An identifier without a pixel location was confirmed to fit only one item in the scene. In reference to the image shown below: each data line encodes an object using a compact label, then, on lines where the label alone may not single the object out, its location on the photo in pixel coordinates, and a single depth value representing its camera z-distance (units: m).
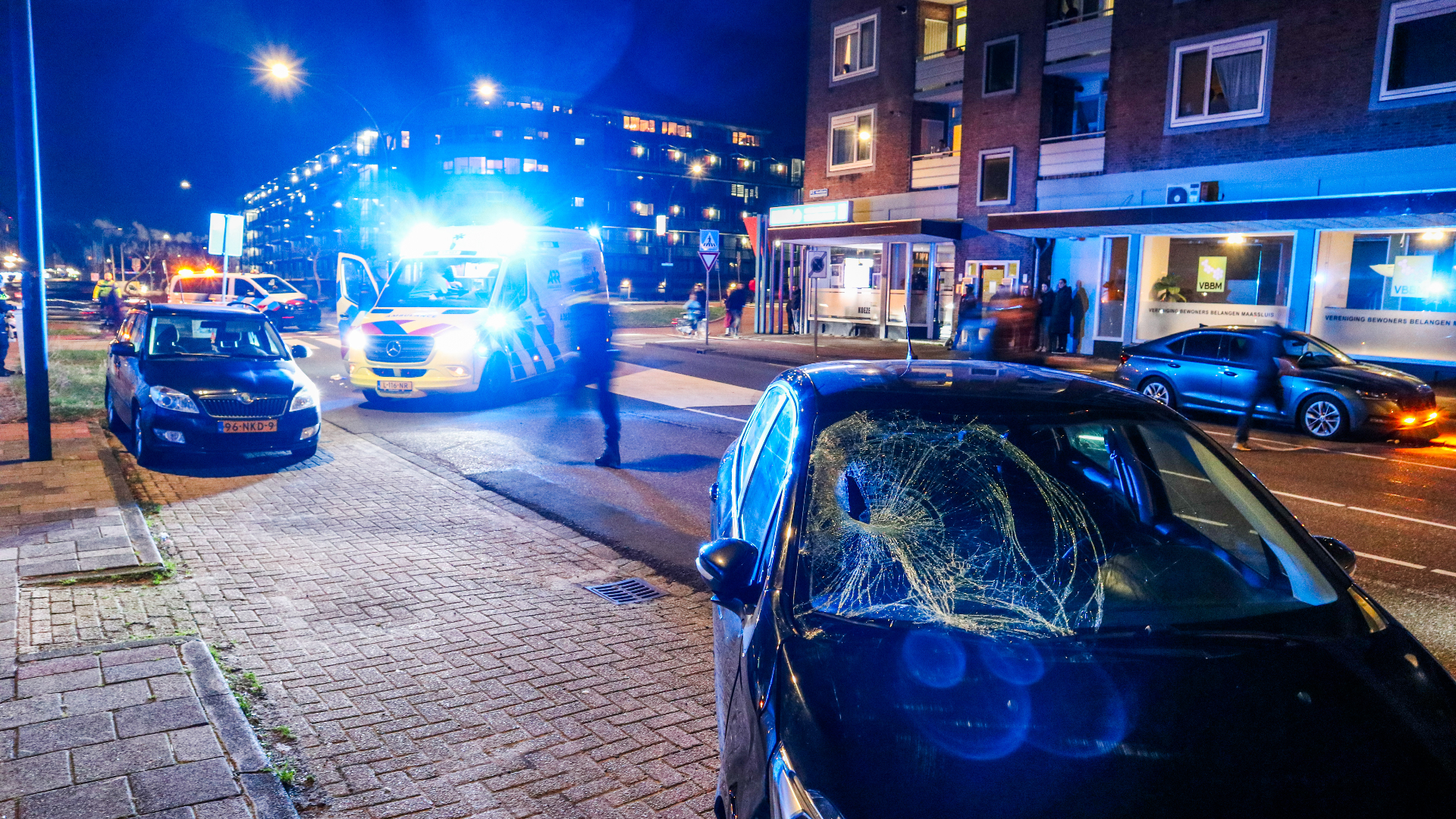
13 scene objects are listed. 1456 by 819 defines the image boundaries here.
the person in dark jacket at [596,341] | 10.81
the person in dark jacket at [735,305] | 31.20
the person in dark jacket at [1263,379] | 11.83
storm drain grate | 6.02
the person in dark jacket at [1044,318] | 24.86
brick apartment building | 18.89
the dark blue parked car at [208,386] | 9.52
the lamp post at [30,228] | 9.04
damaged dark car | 2.16
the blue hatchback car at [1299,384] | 12.70
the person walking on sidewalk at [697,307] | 31.05
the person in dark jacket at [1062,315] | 24.50
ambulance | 14.15
